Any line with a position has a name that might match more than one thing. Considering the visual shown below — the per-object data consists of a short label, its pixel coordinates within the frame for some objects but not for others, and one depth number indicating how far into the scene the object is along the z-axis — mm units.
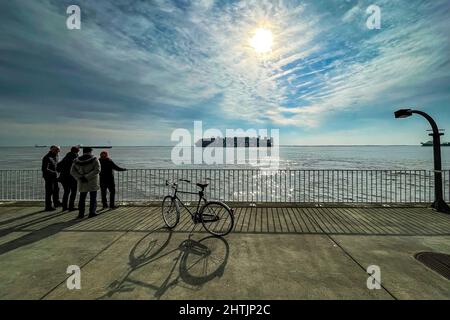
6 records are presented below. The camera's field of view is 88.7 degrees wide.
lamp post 7018
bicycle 5309
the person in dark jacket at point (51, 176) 7207
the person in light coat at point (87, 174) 6590
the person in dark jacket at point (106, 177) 7664
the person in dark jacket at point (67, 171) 7438
